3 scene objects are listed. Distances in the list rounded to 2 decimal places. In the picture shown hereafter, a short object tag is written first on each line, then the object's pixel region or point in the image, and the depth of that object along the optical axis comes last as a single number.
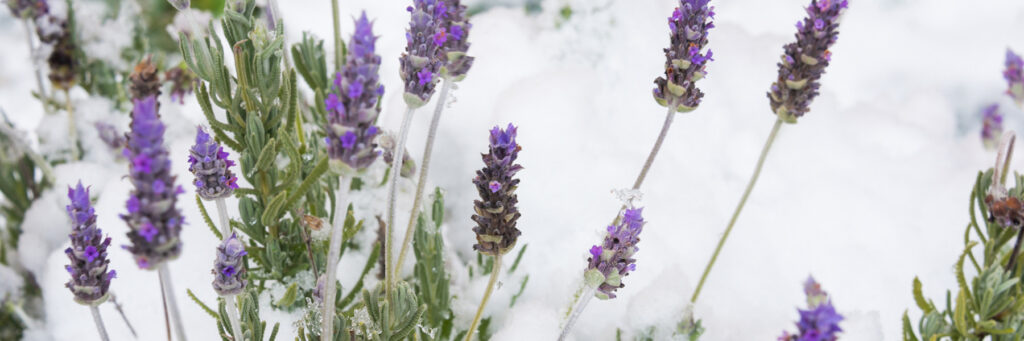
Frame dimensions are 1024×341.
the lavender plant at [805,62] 0.60
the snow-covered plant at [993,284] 0.60
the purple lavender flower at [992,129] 1.09
